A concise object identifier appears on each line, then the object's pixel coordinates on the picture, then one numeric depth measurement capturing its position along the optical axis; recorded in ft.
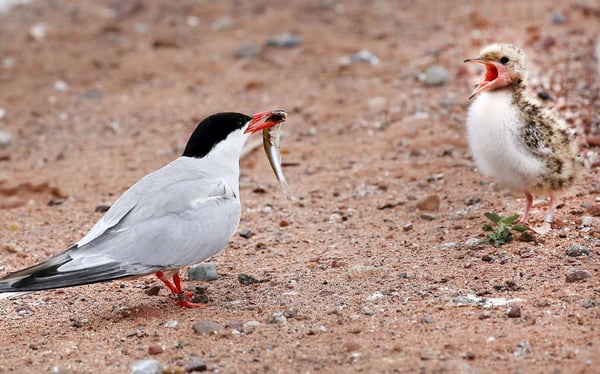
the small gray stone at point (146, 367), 26.17
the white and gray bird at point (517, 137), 35.12
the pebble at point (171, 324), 29.78
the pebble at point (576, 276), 30.27
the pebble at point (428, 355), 25.62
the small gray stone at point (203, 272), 35.04
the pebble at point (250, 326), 28.74
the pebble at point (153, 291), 33.83
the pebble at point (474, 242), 34.78
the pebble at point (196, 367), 26.07
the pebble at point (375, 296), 30.81
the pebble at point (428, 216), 39.11
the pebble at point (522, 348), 25.64
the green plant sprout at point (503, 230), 34.24
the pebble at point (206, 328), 28.84
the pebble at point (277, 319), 29.27
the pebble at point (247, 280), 33.83
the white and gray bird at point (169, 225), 29.25
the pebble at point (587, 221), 35.04
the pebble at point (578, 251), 32.40
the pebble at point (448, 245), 35.22
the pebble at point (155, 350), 27.53
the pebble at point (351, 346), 26.66
